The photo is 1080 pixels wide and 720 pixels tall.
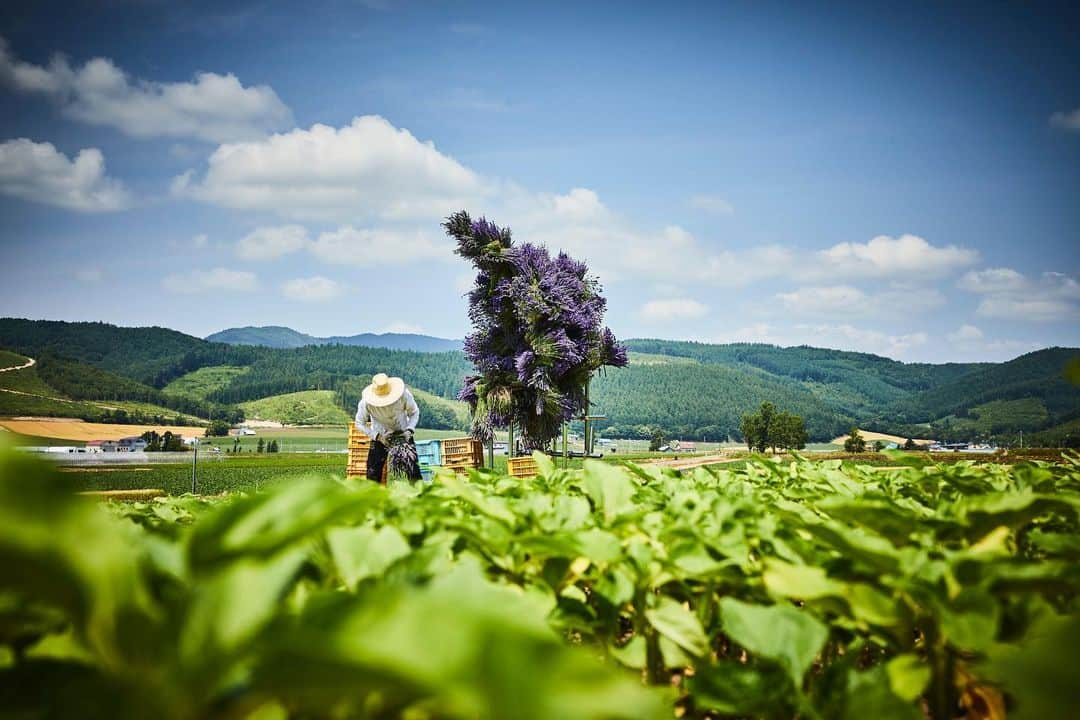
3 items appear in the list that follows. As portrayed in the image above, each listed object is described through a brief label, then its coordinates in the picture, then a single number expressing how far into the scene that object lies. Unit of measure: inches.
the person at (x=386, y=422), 375.6
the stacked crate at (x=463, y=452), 524.7
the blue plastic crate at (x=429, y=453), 551.5
